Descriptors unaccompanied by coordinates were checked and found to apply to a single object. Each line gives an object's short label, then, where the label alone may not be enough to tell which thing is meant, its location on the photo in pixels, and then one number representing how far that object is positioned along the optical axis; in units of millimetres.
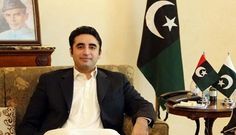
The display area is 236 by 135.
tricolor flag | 2502
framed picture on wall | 2924
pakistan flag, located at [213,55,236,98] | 2492
